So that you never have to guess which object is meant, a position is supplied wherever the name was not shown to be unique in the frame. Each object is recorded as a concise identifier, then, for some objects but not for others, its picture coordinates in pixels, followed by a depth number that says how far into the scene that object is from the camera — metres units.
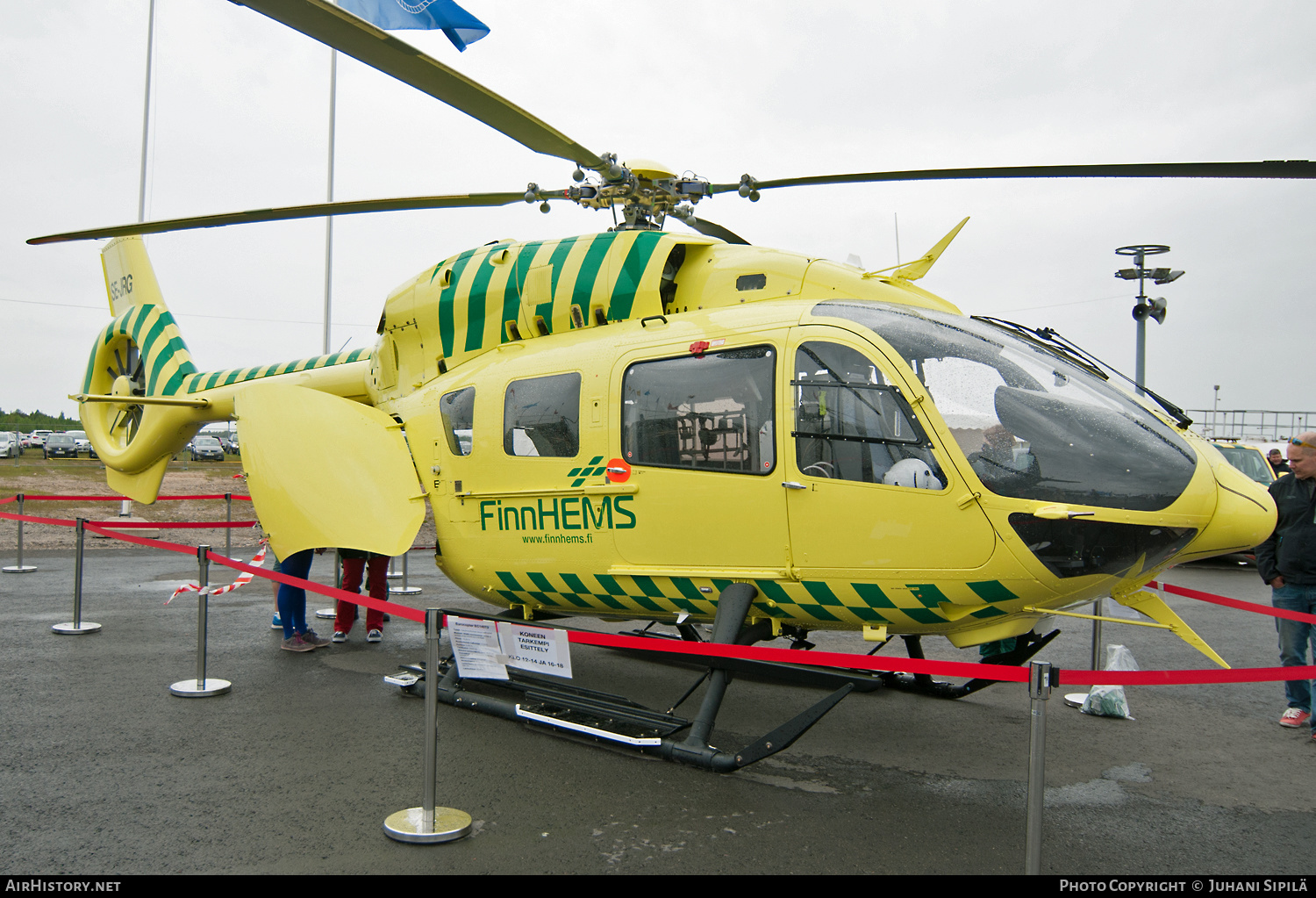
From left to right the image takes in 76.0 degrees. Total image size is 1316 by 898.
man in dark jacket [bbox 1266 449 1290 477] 14.20
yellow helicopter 3.78
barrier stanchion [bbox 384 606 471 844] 3.60
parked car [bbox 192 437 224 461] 41.44
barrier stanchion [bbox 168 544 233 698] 5.53
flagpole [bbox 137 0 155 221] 17.16
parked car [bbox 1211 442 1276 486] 14.42
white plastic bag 5.75
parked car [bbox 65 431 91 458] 38.69
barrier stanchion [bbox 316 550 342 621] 8.57
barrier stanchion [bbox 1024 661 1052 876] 2.79
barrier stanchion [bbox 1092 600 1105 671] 6.10
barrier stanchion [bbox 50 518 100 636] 7.32
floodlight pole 13.55
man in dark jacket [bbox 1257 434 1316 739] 5.29
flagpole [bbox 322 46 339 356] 19.77
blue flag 5.89
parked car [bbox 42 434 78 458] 36.38
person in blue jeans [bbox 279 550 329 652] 7.18
